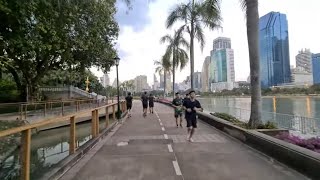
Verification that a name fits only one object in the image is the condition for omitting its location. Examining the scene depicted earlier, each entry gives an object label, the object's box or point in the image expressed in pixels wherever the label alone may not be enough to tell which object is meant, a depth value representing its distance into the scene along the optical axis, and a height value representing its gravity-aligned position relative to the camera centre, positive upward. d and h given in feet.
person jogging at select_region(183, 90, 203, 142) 19.79 -2.41
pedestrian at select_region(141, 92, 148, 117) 42.33 -2.12
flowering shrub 13.82 -4.42
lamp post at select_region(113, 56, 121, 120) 40.66 +8.46
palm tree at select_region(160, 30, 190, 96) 72.77 +17.56
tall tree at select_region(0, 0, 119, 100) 30.19 +14.01
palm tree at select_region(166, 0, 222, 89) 48.66 +22.35
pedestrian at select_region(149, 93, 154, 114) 47.18 -2.09
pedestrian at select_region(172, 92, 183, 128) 28.31 -2.04
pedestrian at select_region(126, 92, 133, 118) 41.11 -1.50
